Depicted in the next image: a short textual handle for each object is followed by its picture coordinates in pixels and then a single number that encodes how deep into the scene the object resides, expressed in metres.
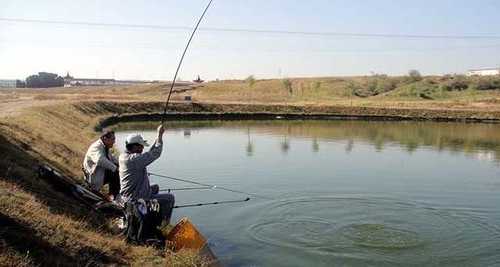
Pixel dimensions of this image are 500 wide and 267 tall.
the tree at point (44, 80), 127.06
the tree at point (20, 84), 121.71
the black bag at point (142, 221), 8.52
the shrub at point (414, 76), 118.82
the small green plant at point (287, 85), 110.64
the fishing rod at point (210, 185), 16.20
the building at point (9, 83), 126.44
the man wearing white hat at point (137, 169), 8.84
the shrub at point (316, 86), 110.70
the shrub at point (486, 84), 102.68
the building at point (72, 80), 181.76
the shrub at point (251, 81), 106.11
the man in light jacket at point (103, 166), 10.19
